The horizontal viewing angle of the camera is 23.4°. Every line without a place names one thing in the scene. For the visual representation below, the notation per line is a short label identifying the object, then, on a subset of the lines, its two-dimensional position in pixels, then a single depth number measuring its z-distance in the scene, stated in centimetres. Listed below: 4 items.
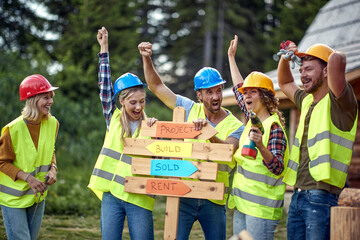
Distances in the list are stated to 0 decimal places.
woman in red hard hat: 789
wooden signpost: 736
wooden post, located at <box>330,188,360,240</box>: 592
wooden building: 1688
